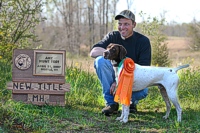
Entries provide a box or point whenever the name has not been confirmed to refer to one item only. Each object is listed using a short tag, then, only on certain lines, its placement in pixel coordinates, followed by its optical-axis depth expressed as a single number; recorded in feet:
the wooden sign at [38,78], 27.42
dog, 24.24
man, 26.92
